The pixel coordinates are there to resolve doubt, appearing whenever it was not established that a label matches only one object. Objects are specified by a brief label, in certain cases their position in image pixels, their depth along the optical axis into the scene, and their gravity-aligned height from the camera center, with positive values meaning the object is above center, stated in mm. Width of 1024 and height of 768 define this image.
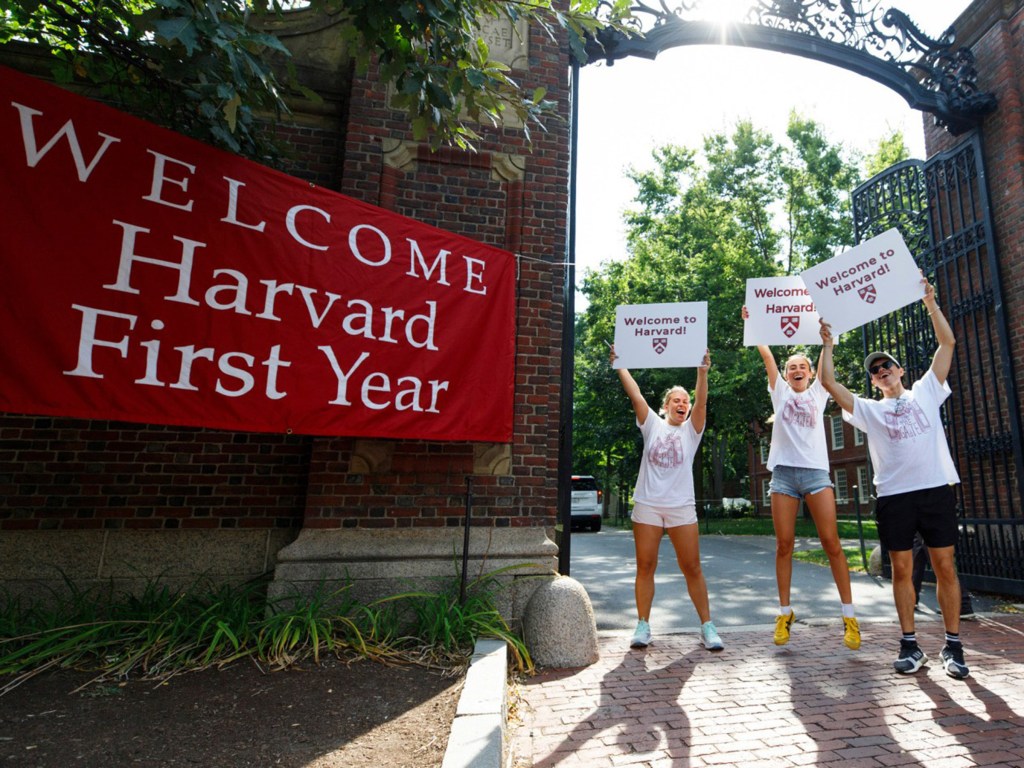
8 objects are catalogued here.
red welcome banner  3346 +1178
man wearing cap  4051 +39
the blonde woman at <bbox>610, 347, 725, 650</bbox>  4621 -151
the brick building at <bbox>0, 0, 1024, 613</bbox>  4480 +90
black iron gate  6742 +1852
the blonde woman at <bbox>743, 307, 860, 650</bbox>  4453 +87
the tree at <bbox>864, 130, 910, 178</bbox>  19375 +10834
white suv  20969 -667
